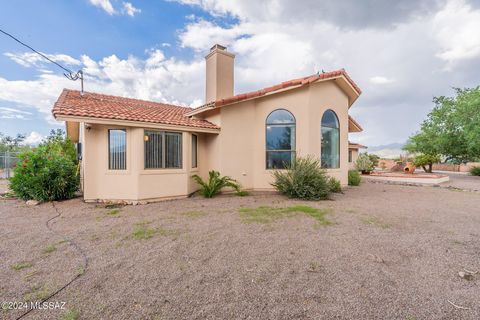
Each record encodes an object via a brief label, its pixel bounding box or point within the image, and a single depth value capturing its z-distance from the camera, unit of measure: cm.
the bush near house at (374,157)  2276
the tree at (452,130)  1794
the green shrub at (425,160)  2233
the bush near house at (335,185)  973
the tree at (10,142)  3130
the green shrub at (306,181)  834
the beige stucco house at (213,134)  763
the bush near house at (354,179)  1240
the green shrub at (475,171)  2045
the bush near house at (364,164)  1806
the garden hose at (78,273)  248
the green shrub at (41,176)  770
